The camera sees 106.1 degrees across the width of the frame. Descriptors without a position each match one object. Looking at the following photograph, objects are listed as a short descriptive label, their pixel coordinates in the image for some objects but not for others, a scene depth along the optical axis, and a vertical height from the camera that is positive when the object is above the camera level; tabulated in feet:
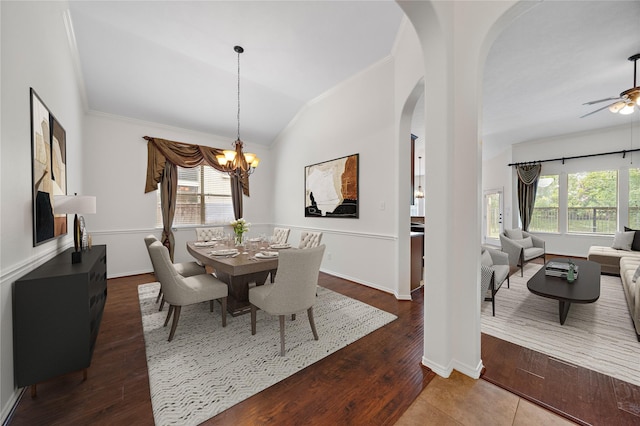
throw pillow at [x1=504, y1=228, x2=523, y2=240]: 17.34 -1.71
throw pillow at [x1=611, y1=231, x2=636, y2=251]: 15.10 -1.91
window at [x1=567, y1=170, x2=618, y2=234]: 17.98 +0.68
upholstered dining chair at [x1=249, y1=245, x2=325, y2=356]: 6.74 -2.26
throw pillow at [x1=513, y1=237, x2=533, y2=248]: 16.34 -2.19
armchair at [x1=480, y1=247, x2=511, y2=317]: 9.15 -2.54
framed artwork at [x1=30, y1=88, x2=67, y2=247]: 6.02 +1.13
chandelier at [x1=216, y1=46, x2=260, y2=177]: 10.81 +2.32
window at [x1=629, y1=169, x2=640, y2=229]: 16.83 +0.89
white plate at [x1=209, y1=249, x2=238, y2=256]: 8.81 -1.61
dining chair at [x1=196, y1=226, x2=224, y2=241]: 13.32 -1.36
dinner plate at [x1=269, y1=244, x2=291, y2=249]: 10.38 -1.59
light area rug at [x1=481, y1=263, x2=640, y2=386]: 6.56 -4.04
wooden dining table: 7.65 -1.91
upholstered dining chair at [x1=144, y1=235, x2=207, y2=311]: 10.31 -2.63
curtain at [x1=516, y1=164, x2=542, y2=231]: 21.02 +1.87
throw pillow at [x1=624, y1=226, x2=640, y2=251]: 14.83 -1.95
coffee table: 8.07 -2.87
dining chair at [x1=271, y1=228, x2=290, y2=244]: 13.41 -1.49
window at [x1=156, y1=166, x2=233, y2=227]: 16.92 +0.87
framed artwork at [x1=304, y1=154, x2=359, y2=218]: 13.41 +1.33
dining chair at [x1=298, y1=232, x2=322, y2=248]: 11.50 -1.49
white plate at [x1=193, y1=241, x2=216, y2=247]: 10.91 -1.58
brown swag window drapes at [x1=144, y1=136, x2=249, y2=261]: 15.37 +2.85
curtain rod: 16.90 +4.21
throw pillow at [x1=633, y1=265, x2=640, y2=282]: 8.89 -2.40
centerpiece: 10.72 -0.84
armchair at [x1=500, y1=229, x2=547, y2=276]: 14.64 -2.40
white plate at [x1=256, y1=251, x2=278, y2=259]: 8.40 -1.61
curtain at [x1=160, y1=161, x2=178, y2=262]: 15.64 +0.48
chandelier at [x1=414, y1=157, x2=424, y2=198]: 27.46 +4.00
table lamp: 6.66 +0.11
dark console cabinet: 4.91 -2.45
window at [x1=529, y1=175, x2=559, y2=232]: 20.45 +0.37
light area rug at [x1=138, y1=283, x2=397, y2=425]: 5.26 -4.11
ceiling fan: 9.20 +4.52
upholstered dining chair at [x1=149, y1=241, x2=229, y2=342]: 7.45 -2.55
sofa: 7.68 -2.77
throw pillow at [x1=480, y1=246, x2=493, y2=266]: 9.87 -2.03
